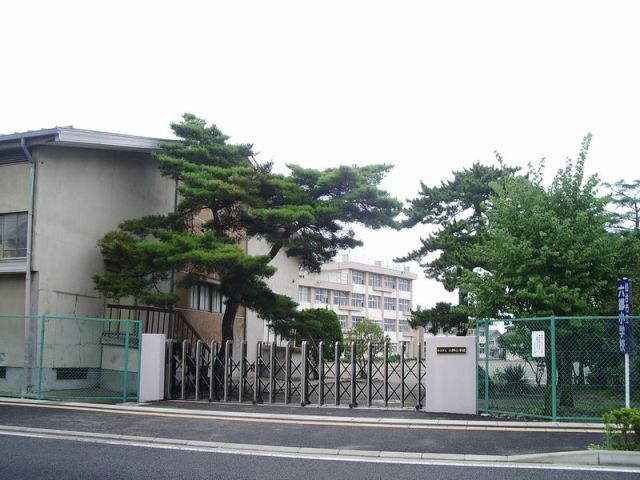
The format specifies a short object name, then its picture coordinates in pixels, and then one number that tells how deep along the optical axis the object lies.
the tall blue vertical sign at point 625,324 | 13.22
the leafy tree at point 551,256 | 15.01
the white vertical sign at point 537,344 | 14.14
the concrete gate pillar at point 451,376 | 15.59
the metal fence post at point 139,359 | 18.00
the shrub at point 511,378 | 14.59
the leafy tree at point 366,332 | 54.38
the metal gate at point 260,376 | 17.74
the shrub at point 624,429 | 9.94
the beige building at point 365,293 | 82.94
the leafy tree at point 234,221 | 20.59
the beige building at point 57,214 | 19.73
